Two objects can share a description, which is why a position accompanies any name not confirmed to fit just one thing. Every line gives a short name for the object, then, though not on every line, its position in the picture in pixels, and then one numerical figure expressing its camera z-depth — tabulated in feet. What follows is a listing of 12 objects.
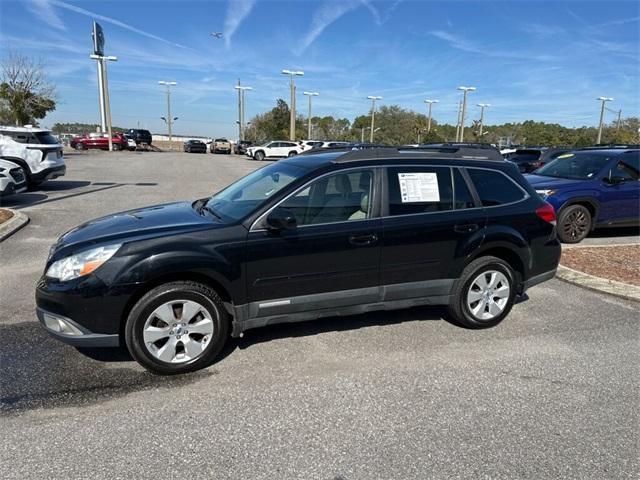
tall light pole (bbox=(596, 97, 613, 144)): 173.39
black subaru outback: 10.61
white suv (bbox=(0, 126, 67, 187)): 38.60
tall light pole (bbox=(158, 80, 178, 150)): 212.43
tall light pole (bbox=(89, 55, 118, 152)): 114.73
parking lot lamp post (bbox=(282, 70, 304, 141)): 131.75
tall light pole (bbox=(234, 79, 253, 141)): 187.21
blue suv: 25.70
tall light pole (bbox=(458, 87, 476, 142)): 161.99
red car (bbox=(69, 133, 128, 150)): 131.30
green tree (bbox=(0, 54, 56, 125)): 110.83
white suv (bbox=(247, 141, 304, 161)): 117.91
